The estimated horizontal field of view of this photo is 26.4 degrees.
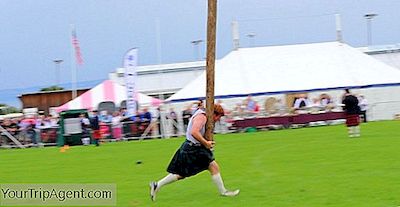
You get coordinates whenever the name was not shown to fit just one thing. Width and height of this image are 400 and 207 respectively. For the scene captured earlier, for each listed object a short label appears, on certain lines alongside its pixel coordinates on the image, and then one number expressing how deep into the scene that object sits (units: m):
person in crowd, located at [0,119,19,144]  37.12
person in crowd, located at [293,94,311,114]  38.00
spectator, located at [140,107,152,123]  36.75
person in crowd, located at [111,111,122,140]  36.50
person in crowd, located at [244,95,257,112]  37.31
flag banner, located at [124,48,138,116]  36.88
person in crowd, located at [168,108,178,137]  37.00
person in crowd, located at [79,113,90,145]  34.62
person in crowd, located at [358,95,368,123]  38.03
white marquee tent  38.31
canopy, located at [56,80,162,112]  41.25
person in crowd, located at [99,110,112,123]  37.19
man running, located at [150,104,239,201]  11.89
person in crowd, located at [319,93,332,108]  38.00
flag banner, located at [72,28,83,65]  43.22
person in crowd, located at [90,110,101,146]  31.78
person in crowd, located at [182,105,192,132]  36.69
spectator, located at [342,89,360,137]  25.57
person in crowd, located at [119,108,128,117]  37.84
